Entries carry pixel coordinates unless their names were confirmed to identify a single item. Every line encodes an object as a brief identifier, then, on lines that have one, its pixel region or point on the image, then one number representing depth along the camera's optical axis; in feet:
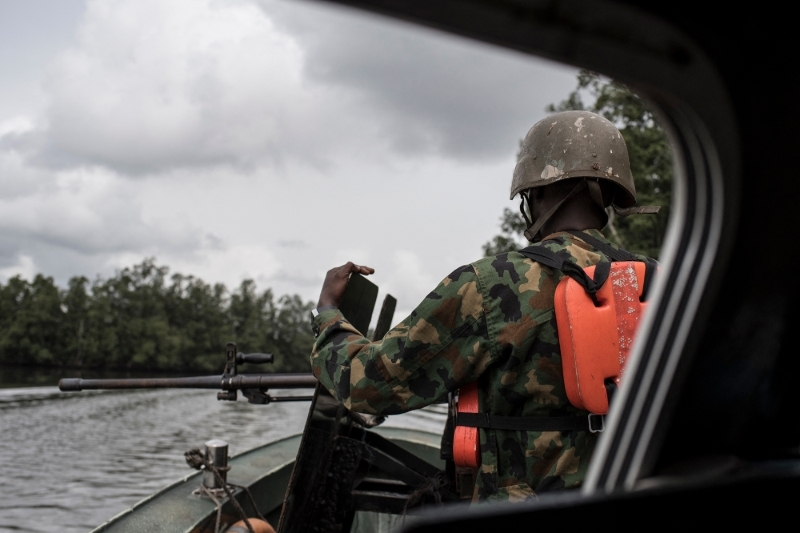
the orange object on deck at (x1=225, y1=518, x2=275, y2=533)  14.94
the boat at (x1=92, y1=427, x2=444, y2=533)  14.93
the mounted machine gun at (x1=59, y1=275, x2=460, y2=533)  11.40
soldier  8.07
